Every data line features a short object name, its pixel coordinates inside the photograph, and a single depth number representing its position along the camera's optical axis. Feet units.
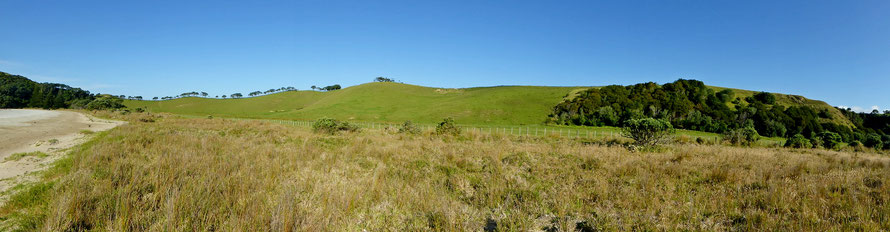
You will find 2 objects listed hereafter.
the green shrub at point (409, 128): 99.59
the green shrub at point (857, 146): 89.29
